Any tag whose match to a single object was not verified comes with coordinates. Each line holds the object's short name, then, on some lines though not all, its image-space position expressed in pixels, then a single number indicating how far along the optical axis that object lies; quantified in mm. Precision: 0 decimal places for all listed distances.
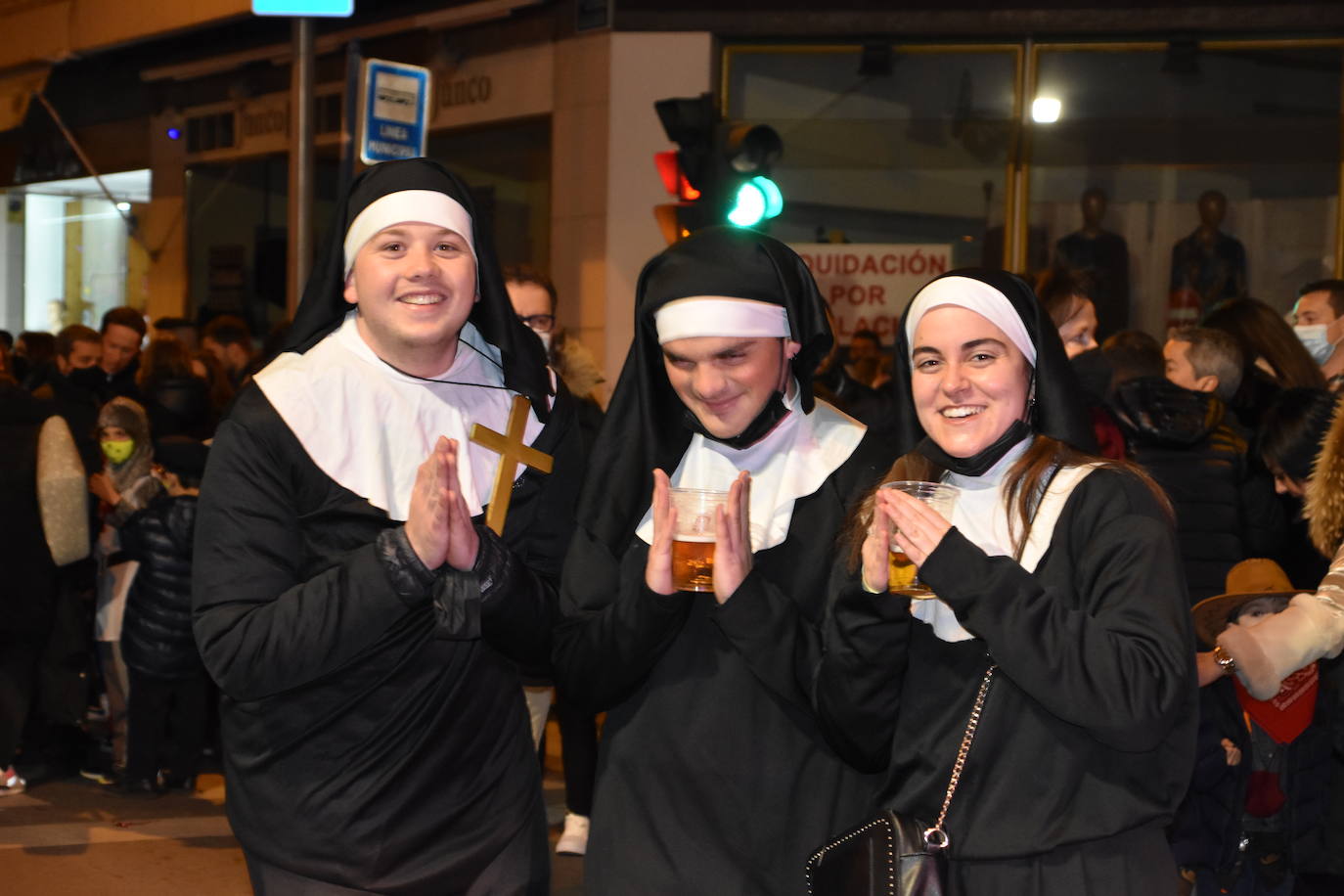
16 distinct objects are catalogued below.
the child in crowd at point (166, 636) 7504
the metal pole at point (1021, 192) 13711
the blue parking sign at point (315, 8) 8086
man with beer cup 3084
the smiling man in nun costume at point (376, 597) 2934
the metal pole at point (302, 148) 9156
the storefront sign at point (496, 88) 15281
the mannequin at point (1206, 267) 13172
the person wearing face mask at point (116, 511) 7832
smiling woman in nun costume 2607
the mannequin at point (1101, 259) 13500
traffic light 9203
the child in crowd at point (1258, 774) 4859
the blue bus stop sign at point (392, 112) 8039
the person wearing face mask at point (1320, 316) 7352
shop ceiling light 13688
